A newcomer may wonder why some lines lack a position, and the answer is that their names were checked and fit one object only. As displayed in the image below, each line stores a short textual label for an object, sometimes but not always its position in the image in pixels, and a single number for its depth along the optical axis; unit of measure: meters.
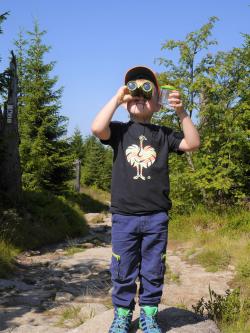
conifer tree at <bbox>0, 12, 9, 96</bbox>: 9.60
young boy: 3.30
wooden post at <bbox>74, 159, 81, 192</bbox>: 22.97
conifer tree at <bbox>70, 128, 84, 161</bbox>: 39.72
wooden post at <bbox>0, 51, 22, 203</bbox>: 11.08
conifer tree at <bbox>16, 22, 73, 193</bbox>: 16.89
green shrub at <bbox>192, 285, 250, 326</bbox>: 4.23
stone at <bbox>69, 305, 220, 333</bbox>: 3.54
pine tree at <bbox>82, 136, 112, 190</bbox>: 34.56
